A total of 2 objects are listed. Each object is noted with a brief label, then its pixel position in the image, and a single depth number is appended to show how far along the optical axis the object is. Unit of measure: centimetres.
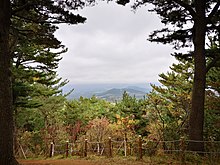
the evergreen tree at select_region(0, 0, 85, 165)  552
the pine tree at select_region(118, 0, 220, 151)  702
